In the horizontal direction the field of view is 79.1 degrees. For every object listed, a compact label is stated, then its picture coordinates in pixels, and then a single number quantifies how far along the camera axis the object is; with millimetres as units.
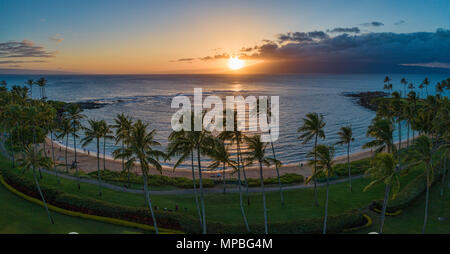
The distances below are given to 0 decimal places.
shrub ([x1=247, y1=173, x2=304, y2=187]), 48156
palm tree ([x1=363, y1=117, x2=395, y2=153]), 33656
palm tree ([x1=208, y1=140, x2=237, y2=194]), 30203
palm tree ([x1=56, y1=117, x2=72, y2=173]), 45094
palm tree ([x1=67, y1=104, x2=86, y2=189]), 45816
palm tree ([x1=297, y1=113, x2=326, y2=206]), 37375
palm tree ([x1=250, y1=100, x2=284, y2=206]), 38388
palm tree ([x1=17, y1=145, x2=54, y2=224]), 30903
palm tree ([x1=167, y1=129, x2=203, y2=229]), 27484
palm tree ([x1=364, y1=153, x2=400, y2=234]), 24978
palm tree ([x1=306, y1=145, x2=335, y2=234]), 31891
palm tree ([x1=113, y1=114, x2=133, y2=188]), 37962
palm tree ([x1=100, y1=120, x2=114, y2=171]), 41231
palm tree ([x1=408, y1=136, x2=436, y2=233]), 27641
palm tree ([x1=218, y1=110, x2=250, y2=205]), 34459
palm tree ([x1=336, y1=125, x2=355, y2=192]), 42597
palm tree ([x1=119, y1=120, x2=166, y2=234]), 27469
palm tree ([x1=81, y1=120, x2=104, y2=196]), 40788
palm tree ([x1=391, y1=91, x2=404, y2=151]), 53078
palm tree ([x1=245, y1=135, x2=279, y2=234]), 32906
